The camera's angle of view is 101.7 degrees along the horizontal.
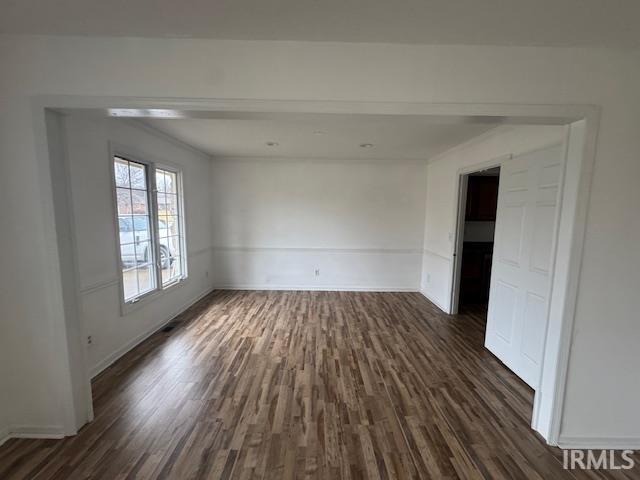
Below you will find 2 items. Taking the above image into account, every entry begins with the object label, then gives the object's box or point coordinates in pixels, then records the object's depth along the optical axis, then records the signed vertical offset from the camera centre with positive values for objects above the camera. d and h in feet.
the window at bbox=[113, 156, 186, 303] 9.32 -0.57
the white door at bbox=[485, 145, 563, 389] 7.36 -1.28
